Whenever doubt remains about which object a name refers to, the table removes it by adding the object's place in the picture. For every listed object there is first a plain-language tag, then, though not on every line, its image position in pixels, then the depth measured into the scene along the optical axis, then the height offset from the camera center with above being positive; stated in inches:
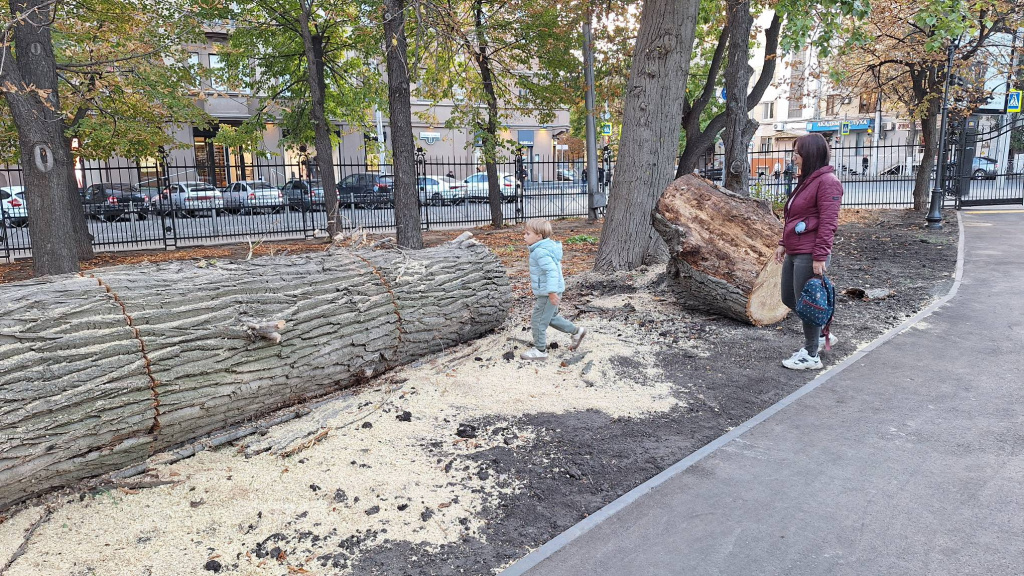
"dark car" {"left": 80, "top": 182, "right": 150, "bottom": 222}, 668.4 -3.4
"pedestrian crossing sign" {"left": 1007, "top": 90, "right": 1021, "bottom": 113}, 633.0 +76.0
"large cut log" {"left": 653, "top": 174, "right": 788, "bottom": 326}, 239.1 -24.3
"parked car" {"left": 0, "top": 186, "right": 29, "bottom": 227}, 735.1 -5.4
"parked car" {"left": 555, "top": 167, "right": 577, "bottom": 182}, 865.7 +20.3
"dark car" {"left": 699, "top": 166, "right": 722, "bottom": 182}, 812.1 +16.6
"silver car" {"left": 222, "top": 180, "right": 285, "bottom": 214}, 808.3 +1.1
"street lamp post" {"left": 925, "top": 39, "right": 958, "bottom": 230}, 511.5 -8.8
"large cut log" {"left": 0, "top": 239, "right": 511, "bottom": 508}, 126.6 -35.4
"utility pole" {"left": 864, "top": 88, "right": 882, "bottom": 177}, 1619.1 +146.9
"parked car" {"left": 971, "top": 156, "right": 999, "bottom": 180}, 991.0 +19.1
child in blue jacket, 206.1 -29.4
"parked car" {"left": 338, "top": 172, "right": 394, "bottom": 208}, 806.1 +3.5
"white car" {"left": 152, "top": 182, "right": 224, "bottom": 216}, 779.2 +1.8
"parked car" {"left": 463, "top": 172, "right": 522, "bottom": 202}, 945.5 +7.5
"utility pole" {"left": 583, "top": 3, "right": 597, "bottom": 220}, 604.4 +69.5
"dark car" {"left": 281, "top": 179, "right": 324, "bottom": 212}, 691.8 -0.3
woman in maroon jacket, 188.7 -12.3
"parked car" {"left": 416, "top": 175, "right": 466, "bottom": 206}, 930.7 +3.1
